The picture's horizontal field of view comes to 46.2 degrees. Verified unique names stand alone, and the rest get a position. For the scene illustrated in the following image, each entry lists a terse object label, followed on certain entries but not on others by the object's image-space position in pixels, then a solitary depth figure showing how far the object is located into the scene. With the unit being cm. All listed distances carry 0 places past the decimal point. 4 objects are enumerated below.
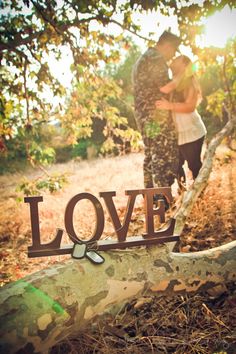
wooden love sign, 176
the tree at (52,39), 311
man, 367
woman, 343
